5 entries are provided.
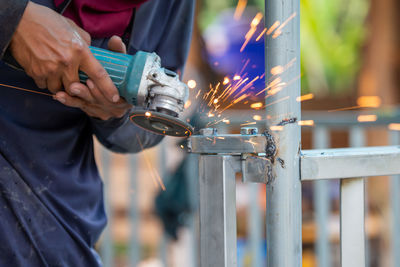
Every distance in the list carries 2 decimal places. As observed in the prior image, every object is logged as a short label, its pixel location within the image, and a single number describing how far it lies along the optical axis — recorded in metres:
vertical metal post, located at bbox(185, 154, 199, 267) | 5.44
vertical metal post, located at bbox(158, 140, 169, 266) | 5.54
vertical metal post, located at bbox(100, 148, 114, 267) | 5.69
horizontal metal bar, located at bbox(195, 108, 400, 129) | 5.33
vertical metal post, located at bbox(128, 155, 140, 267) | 5.64
